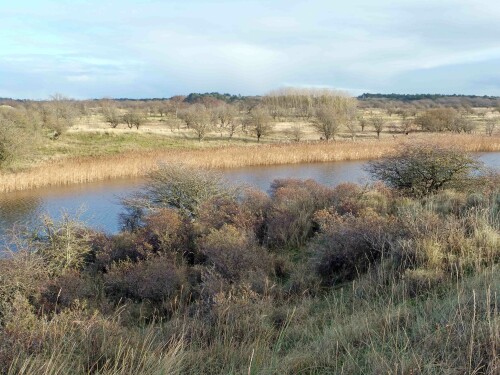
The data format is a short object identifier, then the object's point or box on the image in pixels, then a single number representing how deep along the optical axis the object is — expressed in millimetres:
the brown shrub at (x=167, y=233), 10148
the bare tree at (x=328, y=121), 43719
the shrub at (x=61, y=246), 9281
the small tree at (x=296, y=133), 44309
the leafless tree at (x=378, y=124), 47219
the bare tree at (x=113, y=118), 54688
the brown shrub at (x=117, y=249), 10117
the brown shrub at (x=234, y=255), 7414
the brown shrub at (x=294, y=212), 10078
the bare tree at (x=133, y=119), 53125
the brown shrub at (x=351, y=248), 6465
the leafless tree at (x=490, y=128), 43375
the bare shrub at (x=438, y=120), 47469
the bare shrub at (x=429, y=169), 11383
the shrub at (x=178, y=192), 13930
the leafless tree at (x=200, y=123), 44406
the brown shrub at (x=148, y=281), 7691
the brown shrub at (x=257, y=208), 10688
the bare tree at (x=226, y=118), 51250
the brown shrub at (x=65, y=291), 7369
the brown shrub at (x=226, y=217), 10438
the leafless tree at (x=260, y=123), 44656
